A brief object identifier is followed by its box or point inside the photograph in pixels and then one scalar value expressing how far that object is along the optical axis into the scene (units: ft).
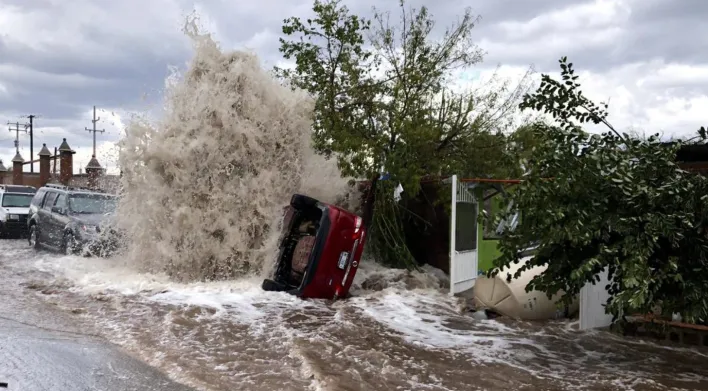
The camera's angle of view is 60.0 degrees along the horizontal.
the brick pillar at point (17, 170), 131.95
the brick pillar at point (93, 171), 95.01
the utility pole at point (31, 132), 169.99
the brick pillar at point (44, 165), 123.24
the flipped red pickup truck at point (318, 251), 30.63
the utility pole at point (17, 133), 188.25
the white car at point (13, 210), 67.56
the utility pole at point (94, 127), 172.56
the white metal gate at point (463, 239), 35.68
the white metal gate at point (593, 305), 26.94
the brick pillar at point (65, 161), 114.52
